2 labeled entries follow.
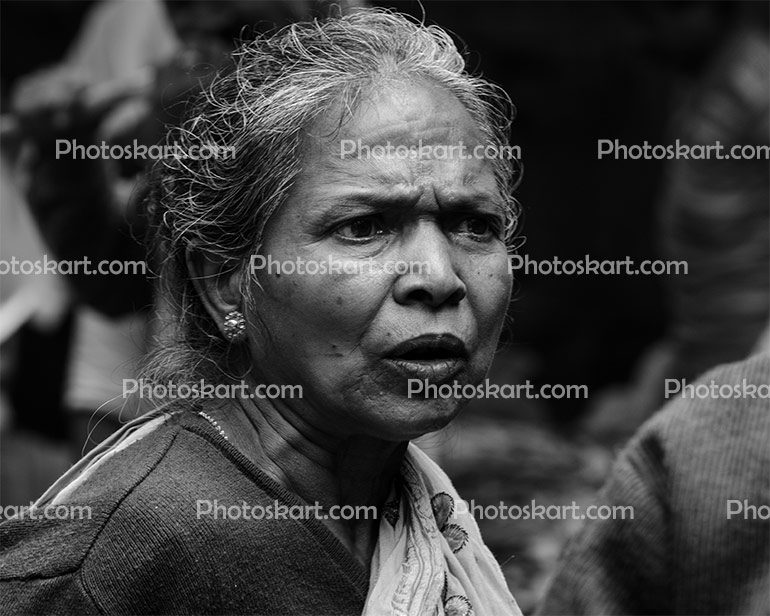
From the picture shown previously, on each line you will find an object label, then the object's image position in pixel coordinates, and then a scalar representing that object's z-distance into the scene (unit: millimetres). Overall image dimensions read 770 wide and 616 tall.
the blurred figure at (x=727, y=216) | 11109
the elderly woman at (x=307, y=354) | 3762
